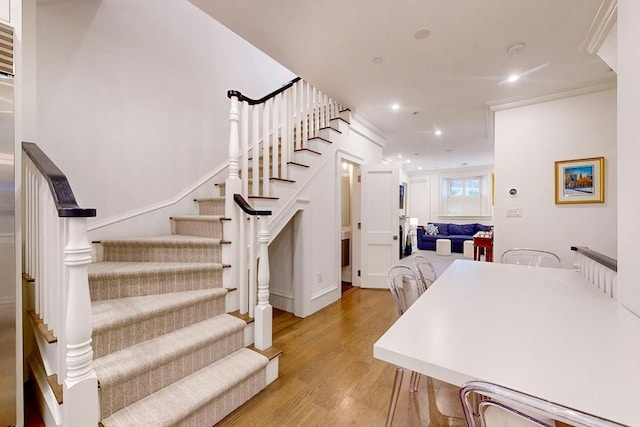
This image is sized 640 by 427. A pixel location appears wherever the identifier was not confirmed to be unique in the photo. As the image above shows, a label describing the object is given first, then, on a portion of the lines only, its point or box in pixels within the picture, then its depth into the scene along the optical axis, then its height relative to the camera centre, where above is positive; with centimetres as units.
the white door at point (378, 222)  423 -13
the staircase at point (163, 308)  119 -57
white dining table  69 -45
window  885 +60
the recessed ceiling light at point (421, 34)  213 +146
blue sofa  812 -66
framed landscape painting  298 +38
